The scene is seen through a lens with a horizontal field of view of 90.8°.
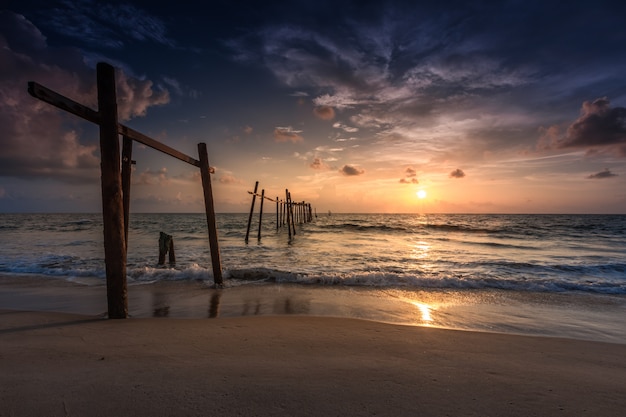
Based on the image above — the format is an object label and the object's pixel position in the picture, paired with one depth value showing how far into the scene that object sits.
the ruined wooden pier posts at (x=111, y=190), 4.36
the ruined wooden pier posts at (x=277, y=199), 22.09
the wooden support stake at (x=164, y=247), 11.01
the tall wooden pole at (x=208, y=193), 7.33
